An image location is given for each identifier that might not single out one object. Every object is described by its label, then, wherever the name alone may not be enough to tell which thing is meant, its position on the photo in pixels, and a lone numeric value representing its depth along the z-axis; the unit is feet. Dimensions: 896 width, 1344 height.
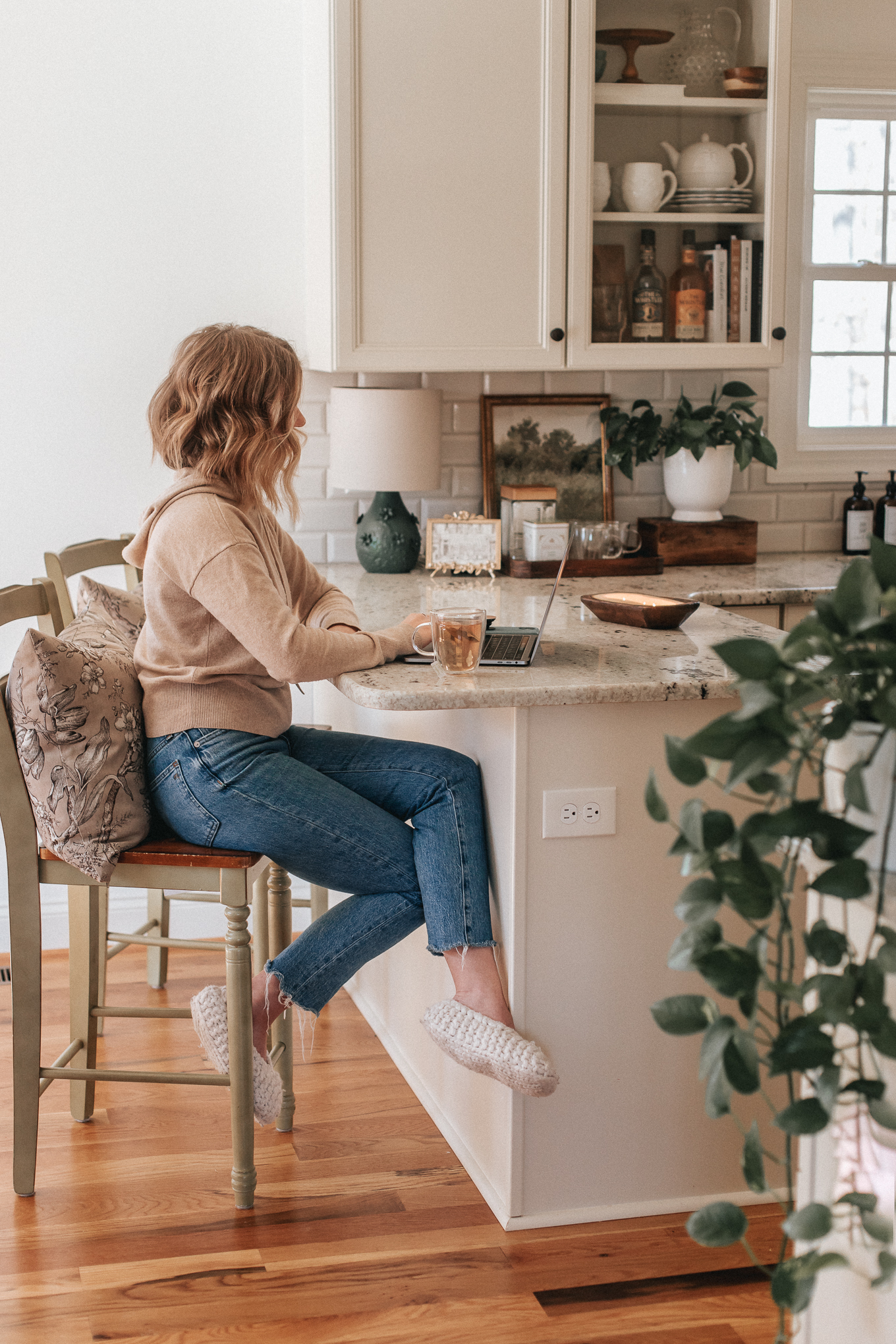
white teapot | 9.81
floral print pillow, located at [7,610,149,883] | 6.41
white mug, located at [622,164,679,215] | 9.73
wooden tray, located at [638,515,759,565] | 10.44
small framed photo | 9.98
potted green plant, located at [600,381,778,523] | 10.39
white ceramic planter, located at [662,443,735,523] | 10.57
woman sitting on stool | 6.52
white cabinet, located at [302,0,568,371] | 9.05
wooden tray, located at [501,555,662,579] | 9.97
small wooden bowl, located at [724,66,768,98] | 9.70
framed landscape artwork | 10.71
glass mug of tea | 6.49
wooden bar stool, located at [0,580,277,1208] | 6.79
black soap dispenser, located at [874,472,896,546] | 10.98
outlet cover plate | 6.55
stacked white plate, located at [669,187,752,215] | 9.86
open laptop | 6.75
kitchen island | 6.48
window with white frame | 11.04
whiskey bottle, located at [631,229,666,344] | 9.94
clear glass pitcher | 9.74
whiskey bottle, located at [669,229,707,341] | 9.97
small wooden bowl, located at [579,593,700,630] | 7.68
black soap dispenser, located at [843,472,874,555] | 11.12
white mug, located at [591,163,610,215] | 9.63
